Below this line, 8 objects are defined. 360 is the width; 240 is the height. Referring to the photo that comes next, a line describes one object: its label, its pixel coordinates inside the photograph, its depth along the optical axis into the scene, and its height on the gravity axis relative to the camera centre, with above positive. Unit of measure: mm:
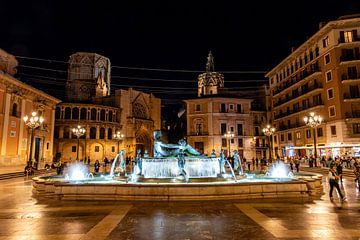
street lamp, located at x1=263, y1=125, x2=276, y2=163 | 24859 +2222
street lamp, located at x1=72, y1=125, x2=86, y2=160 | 28034 +2601
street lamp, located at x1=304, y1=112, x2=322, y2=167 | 21609 +2763
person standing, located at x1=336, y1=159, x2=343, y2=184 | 13864 -955
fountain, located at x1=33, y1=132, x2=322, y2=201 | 9586 -1366
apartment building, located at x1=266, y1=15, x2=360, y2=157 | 31438 +8816
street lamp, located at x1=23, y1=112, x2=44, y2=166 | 19141 +2578
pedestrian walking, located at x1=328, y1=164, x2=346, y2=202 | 9773 -1055
